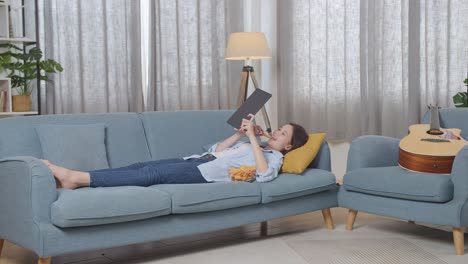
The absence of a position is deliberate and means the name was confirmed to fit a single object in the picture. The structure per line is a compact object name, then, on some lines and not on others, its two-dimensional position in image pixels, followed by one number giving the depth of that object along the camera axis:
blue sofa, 2.99
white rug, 3.38
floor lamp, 5.32
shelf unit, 4.71
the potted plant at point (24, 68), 4.74
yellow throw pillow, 3.90
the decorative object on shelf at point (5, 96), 4.73
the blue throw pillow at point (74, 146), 3.53
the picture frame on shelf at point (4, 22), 4.74
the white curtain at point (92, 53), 5.16
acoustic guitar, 3.63
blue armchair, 3.45
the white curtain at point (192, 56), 5.71
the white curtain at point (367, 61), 4.94
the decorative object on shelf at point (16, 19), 4.81
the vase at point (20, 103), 4.81
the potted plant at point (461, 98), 4.66
